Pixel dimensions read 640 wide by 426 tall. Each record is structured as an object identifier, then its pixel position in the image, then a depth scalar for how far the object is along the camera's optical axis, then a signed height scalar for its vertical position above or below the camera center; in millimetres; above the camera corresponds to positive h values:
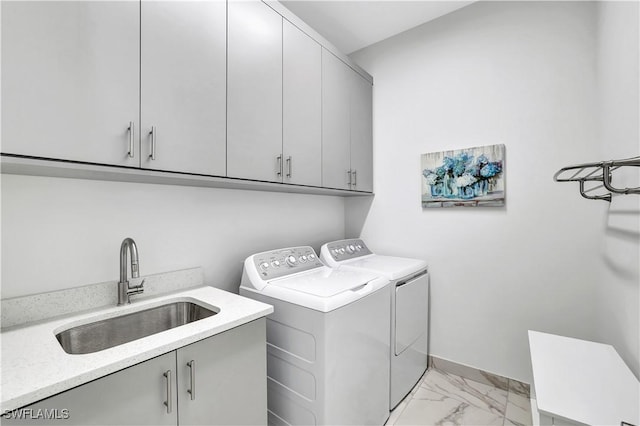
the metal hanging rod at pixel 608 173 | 803 +134
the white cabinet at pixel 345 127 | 2051 +688
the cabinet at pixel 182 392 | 759 -579
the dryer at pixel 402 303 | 1814 -647
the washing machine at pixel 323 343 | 1329 -674
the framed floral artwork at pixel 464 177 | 2037 +267
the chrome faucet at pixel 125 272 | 1210 -263
